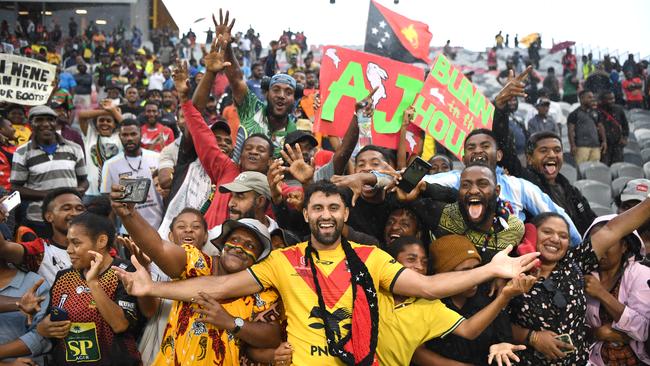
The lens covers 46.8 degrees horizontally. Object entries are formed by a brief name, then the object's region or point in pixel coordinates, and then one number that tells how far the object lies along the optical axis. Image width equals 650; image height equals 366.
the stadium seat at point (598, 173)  10.16
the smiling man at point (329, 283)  3.71
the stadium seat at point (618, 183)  9.46
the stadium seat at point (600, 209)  8.56
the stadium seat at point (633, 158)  11.87
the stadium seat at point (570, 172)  10.13
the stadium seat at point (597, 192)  9.31
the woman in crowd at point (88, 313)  4.09
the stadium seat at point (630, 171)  10.30
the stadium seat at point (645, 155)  12.20
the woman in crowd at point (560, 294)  4.20
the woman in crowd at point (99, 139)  7.28
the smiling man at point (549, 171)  5.54
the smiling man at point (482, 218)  4.59
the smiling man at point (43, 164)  6.39
